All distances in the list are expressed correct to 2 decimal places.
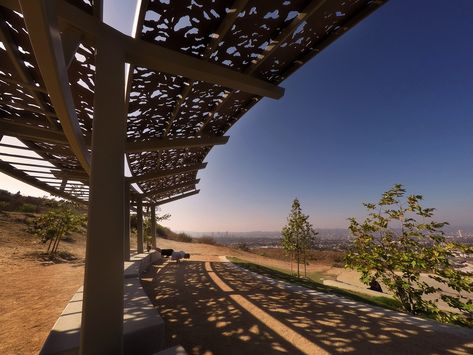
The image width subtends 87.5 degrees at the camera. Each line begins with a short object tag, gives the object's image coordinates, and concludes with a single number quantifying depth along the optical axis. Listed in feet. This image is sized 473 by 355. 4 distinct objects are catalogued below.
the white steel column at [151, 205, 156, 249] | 71.87
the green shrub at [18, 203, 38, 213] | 99.19
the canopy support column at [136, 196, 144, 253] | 55.47
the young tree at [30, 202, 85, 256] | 59.11
